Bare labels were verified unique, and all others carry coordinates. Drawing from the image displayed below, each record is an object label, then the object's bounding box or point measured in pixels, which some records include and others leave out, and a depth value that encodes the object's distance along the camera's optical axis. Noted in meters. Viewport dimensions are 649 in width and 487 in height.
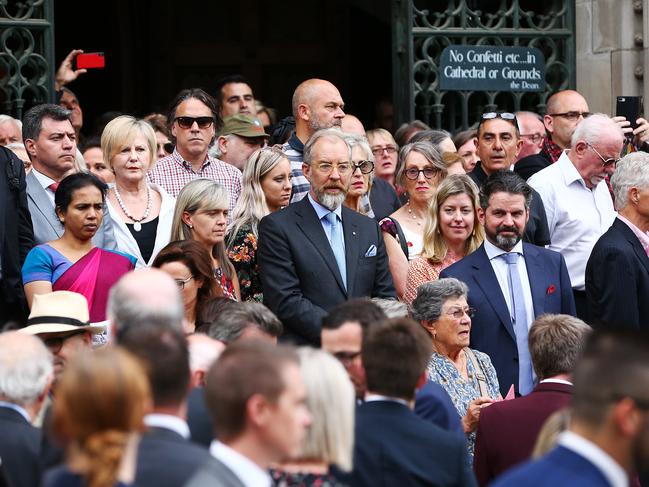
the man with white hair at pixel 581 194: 19.89
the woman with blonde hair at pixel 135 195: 18.06
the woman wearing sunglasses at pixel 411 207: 18.73
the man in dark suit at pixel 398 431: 10.84
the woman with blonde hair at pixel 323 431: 9.62
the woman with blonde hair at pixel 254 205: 17.97
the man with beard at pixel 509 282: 17.31
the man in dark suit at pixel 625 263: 17.55
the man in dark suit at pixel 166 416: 9.00
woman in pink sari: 16.47
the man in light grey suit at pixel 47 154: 18.11
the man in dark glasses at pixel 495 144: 21.20
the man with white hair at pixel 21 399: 11.05
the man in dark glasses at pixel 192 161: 20.02
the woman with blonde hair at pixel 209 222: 17.36
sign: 24.09
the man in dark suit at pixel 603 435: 8.25
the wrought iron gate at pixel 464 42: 24.19
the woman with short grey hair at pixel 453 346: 15.48
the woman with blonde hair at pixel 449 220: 18.55
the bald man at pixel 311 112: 20.41
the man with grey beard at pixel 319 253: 16.89
